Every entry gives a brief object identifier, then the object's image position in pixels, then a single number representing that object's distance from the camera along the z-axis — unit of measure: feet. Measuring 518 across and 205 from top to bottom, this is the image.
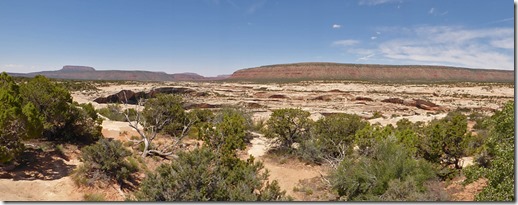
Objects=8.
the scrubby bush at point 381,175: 28.94
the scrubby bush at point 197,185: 23.85
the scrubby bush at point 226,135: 48.60
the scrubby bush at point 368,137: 42.80
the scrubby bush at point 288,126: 59.88
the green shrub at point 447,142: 40.73
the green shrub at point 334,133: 53.78
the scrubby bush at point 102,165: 35.96
